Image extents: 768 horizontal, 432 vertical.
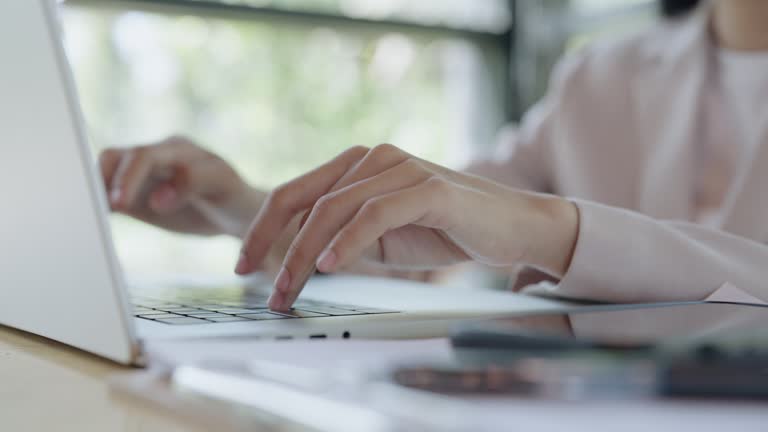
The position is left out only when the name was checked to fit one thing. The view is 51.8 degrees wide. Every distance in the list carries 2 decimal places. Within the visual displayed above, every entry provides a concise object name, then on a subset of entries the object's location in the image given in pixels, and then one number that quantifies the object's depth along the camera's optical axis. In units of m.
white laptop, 0.35
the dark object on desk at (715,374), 0.29
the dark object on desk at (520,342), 0.31
